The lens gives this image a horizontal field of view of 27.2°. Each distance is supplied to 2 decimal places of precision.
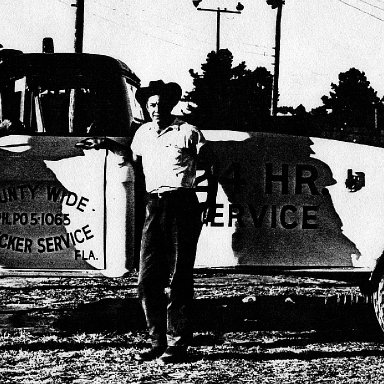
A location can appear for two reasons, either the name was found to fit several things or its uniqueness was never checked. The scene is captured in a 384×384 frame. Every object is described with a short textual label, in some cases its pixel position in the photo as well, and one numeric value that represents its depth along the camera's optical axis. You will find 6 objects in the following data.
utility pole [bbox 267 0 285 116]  29.86
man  5.38
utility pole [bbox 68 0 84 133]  20.92
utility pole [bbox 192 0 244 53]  36.05
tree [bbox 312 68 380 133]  71.77
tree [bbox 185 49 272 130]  35.62
